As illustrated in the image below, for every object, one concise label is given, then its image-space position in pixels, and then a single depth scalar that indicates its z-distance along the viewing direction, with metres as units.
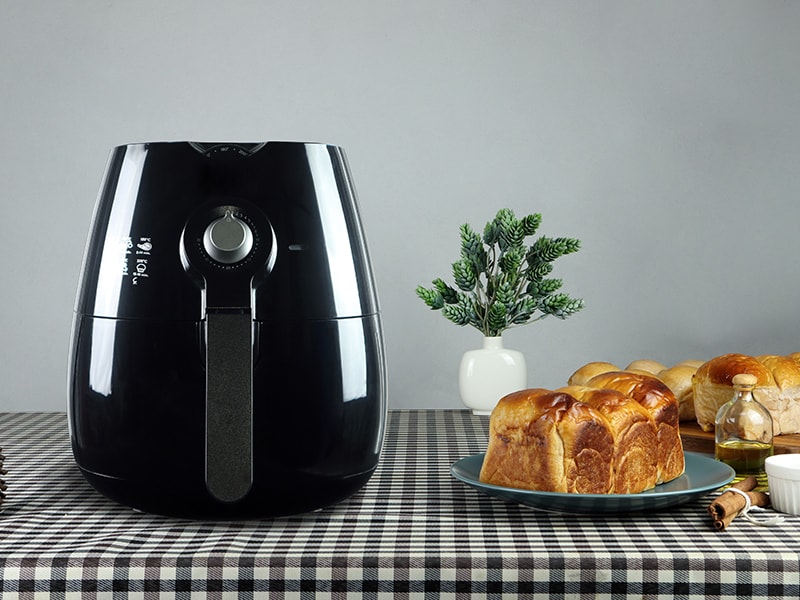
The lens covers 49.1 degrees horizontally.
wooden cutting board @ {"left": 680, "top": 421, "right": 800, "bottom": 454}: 0.91
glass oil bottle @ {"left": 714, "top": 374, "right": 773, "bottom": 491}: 0.77
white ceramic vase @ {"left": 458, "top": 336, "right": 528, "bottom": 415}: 1.22
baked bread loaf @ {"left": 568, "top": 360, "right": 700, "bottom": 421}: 1.05
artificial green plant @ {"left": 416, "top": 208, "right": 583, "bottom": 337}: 1.25
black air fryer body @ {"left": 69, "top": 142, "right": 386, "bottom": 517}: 0.61
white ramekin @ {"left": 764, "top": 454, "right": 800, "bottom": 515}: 0.65
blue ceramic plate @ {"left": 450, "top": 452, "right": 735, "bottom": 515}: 0.63
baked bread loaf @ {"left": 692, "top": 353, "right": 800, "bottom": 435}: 0.93
